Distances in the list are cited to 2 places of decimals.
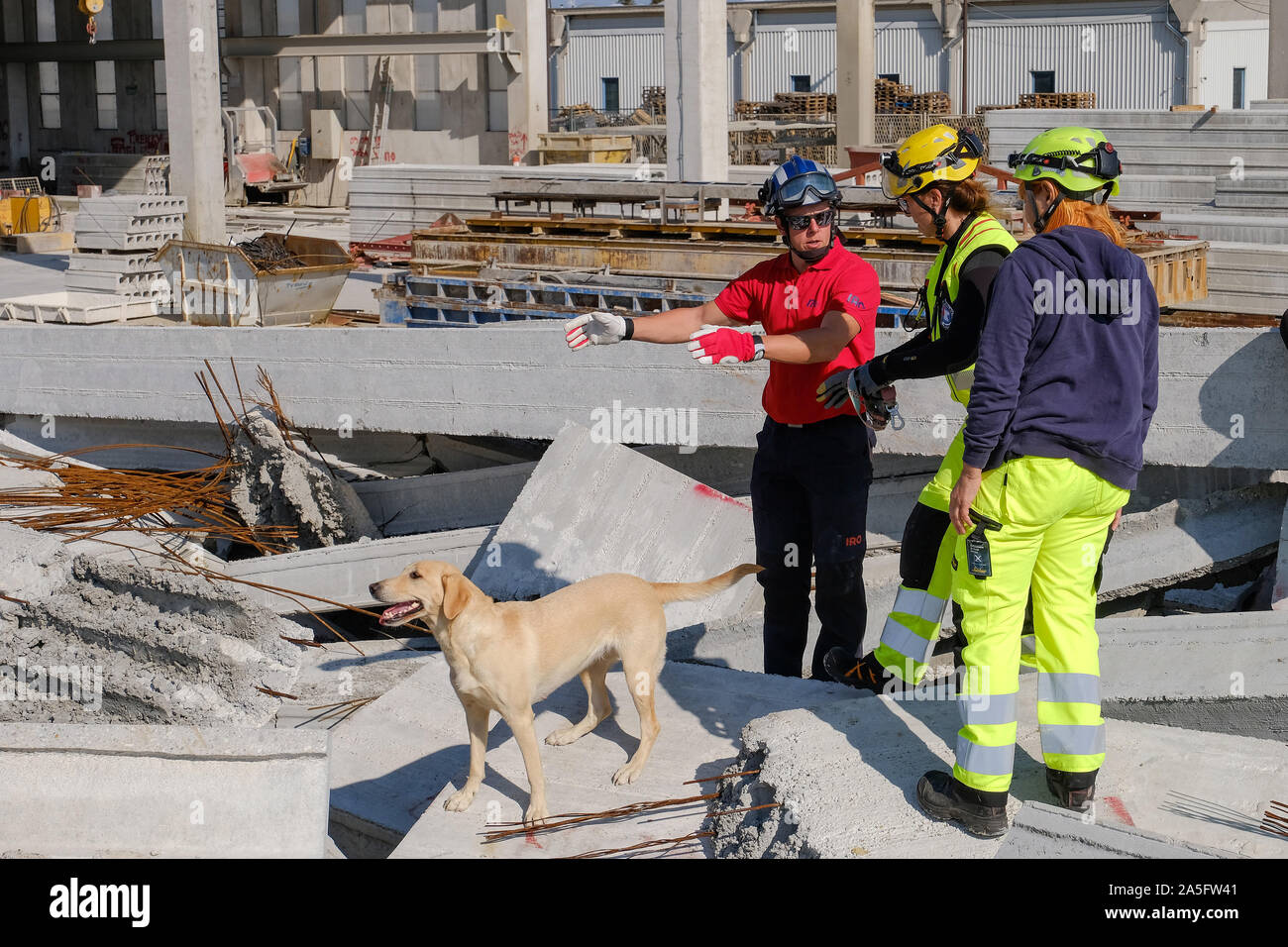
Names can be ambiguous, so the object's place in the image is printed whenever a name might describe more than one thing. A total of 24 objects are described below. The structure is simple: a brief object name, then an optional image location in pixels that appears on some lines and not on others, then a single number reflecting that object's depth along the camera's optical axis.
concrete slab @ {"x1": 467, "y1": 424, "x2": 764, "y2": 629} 5.91
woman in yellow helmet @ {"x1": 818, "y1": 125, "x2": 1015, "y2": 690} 3.82
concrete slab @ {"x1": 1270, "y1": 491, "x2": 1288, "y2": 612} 5.32
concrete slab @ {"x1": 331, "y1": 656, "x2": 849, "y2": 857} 3.88
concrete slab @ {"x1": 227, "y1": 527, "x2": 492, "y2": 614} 6.28
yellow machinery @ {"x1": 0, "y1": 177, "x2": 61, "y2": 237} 21.73
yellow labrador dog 3.66
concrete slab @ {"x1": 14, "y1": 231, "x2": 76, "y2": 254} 20.56
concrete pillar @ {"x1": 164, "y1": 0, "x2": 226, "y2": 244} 18.19
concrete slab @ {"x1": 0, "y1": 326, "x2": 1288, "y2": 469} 5.82
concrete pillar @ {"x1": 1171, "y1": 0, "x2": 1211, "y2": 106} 36.56
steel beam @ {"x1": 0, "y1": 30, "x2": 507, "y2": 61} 27.45
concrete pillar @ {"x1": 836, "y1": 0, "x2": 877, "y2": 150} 21.44
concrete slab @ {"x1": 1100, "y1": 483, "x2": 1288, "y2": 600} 5.89
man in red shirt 4.27
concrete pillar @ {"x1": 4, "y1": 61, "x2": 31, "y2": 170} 35.69
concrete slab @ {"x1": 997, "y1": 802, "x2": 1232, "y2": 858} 3.01
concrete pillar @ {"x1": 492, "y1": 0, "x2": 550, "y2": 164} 25.75
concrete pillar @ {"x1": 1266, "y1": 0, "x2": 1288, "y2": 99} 15.29
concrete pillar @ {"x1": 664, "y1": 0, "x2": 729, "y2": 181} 14.95
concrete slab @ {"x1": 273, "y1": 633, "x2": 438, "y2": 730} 5.21
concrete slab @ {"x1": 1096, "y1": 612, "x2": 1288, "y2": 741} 4.68
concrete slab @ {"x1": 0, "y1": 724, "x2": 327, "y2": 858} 3.62
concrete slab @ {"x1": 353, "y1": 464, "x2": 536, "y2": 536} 7.22
